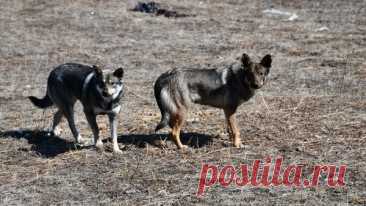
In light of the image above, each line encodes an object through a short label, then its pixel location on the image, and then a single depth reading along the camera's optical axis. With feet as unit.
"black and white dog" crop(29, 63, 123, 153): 54.03
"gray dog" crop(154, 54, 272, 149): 54.95
